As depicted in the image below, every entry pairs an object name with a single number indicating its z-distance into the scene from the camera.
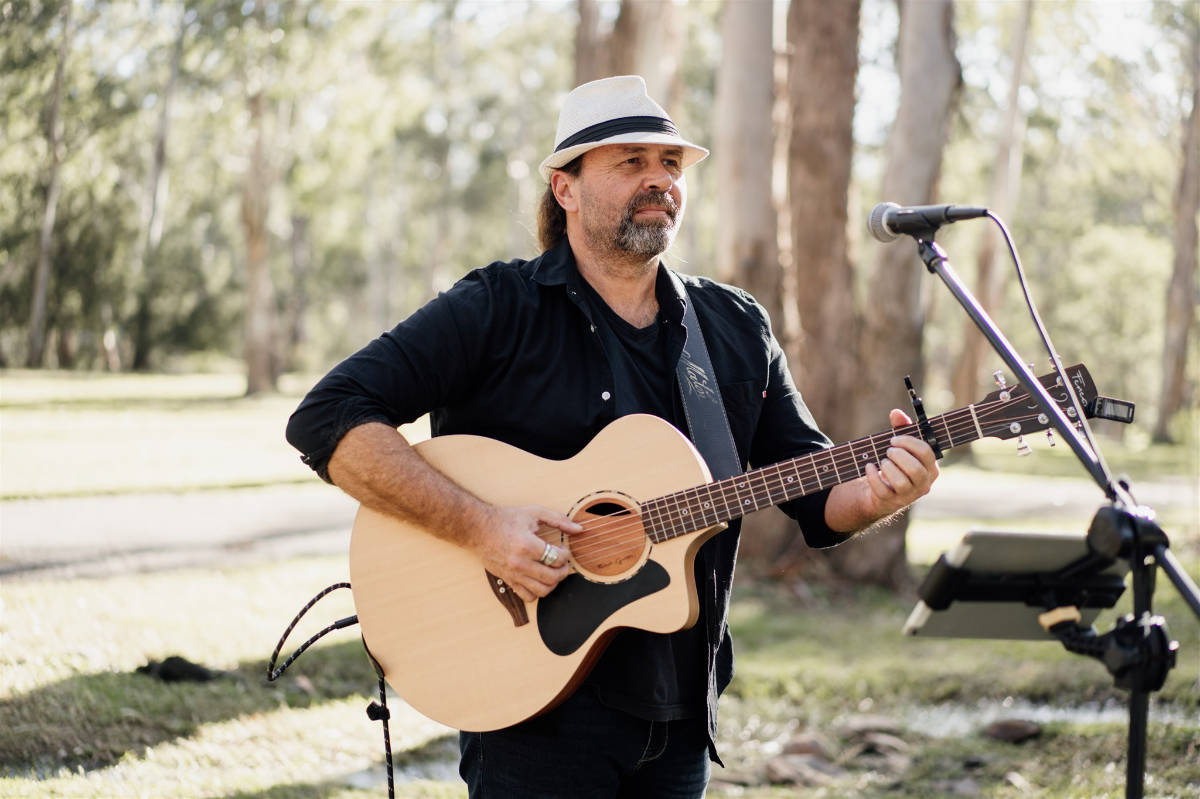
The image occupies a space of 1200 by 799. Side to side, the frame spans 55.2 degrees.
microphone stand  2.17
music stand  2.58
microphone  2.87
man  2.95
